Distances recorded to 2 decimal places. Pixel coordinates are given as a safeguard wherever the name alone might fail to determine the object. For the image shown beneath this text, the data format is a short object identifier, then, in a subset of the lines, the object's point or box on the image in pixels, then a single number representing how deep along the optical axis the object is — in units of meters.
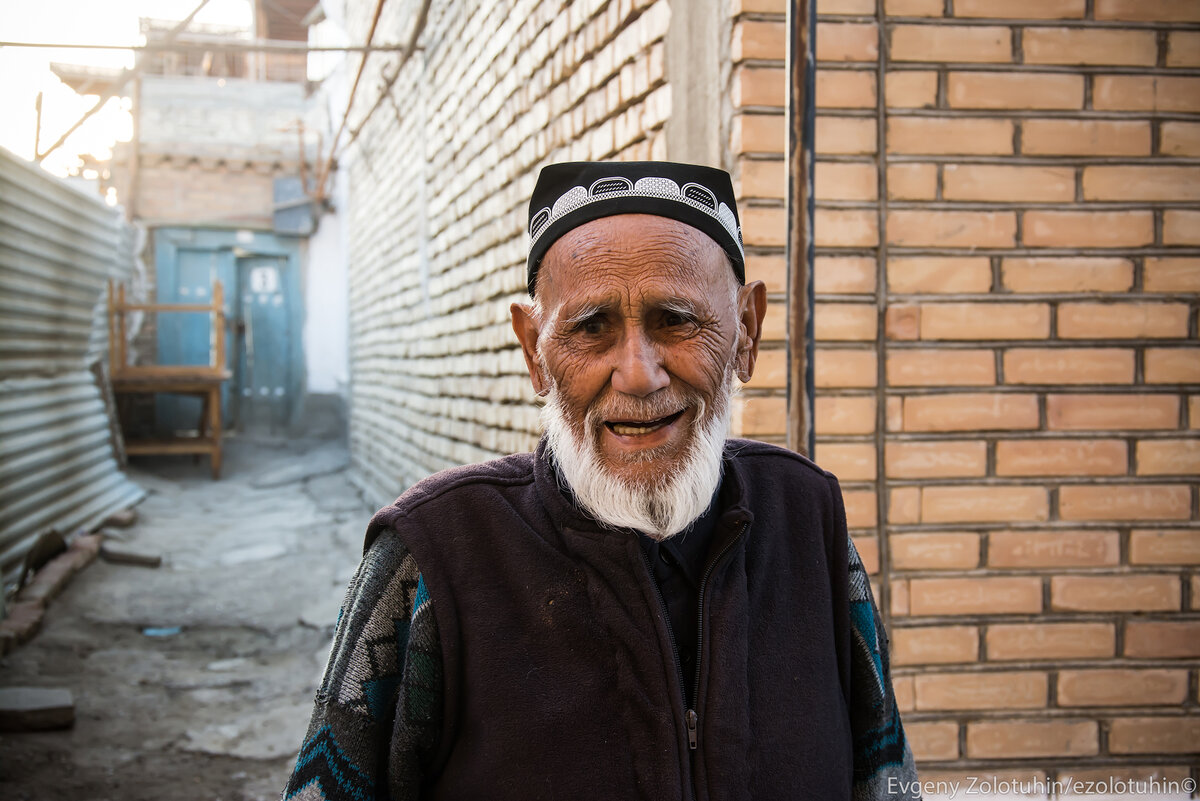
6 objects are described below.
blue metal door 13.00
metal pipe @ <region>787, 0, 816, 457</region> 1.91
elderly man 1.18
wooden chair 10.01
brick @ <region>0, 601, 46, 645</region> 4.31
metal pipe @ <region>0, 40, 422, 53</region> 5.11
